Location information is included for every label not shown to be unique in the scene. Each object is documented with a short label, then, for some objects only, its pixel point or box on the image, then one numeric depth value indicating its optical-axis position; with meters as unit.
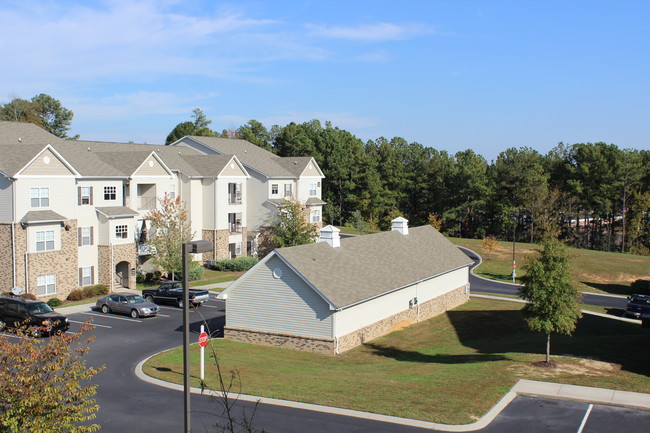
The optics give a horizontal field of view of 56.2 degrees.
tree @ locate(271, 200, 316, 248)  59.00
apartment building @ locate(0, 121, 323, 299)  41.19
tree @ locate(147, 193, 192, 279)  47.91
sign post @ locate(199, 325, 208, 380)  22.73
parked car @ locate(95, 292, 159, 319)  36.50
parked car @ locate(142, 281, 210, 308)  39.84
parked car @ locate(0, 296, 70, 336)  32.00
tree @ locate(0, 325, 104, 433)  11.91
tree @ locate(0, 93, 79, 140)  104.25
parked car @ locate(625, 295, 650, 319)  43.25
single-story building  29.64
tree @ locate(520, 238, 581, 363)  26.59
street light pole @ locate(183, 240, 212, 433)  12.89
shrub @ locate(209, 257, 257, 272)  56.56
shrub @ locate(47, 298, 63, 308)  40.38
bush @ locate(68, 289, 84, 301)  43.06
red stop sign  22.68
